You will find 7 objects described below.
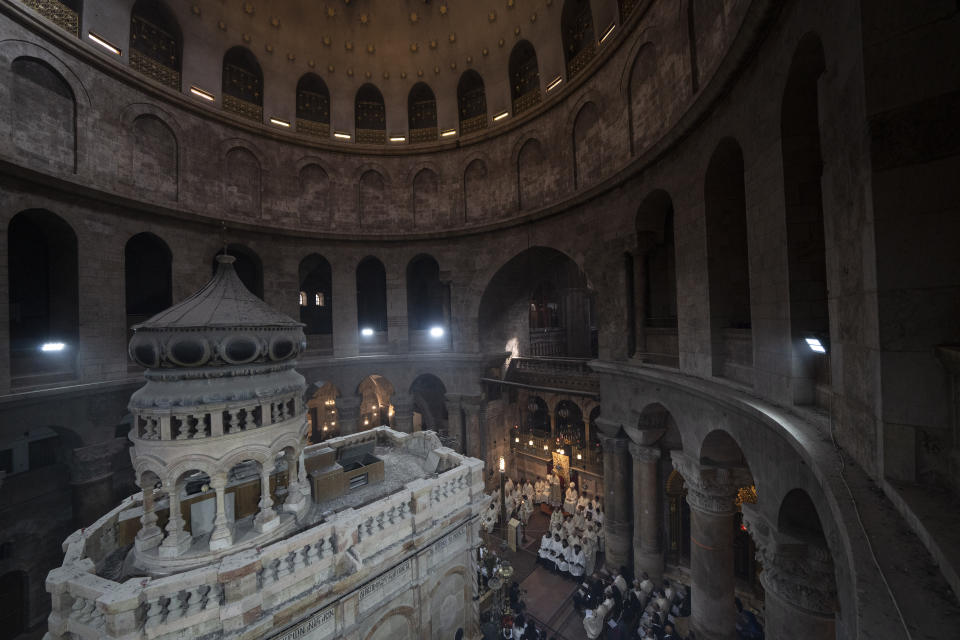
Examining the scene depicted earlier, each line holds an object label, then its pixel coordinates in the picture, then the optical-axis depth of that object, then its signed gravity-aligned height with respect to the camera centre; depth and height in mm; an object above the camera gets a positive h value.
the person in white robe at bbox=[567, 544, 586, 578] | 12750 -8244
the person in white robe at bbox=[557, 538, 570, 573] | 12953 -8334
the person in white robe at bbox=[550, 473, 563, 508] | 17625 -8188
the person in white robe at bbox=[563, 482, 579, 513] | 16422 -7980
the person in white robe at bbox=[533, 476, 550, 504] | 17906 -8208
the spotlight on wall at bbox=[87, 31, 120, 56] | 11883 +9438
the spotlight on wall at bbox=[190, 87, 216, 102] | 14484 +9265
